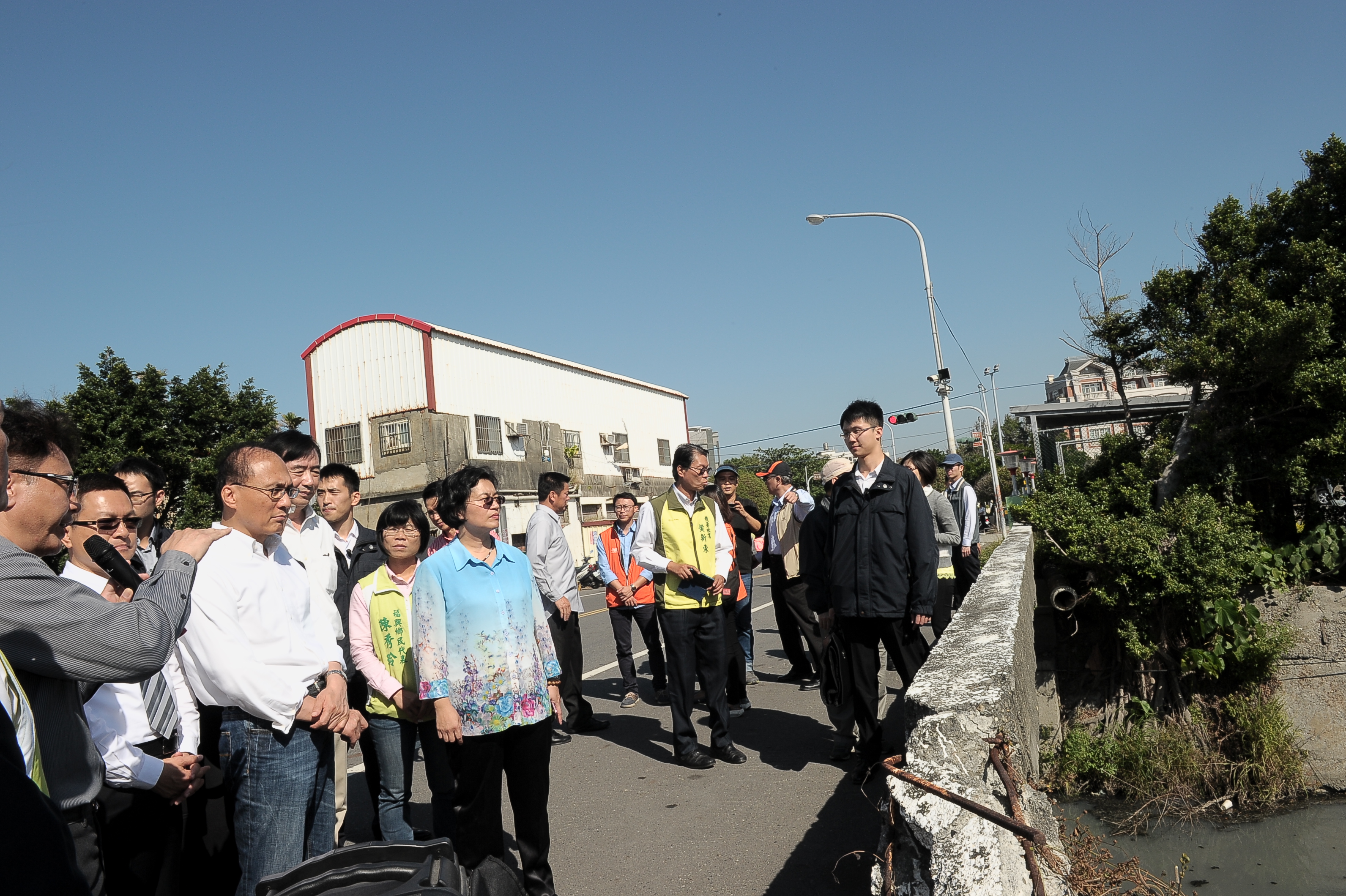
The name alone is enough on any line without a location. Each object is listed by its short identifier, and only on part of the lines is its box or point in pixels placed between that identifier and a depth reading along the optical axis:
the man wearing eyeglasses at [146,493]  4.36
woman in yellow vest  4.22
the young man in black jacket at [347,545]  4.73
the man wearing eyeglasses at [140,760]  2.87
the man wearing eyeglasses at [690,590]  5.94
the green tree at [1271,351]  6.24
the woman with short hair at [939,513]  8.07
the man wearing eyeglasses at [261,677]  3.08
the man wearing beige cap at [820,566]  5.62
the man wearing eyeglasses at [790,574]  8.10
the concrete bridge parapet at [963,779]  2.30
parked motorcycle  29.84
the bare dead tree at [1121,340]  8.19
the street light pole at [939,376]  22.16
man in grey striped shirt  2.04
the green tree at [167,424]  23.36
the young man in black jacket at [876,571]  5.03
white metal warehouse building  31.64
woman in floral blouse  3.73
